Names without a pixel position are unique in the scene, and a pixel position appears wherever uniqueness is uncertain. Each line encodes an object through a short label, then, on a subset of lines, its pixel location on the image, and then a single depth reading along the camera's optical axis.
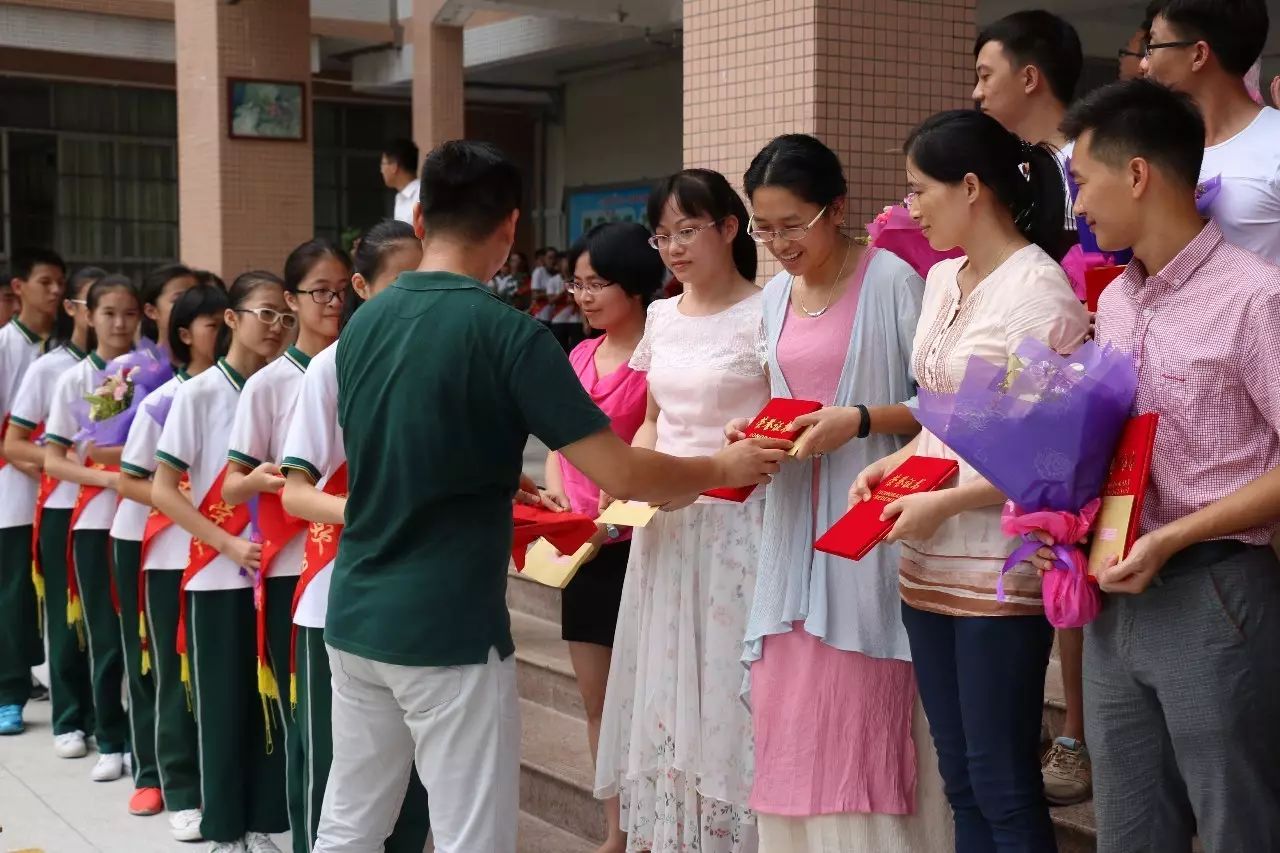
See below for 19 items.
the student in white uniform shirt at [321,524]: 3.31
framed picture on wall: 10.44
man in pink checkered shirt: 2.17
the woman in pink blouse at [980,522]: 2.56
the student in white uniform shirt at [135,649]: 4.76
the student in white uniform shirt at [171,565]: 4.37
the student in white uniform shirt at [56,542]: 5.57
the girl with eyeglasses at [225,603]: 4.06
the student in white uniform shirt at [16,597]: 5.90
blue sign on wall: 17.98
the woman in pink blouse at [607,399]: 3.86
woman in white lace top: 3.41
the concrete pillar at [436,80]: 12.79
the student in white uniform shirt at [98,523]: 5.18
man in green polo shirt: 2.47
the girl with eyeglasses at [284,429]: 3.70
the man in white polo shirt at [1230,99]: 2.78
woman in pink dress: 3.02
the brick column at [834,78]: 4.62
